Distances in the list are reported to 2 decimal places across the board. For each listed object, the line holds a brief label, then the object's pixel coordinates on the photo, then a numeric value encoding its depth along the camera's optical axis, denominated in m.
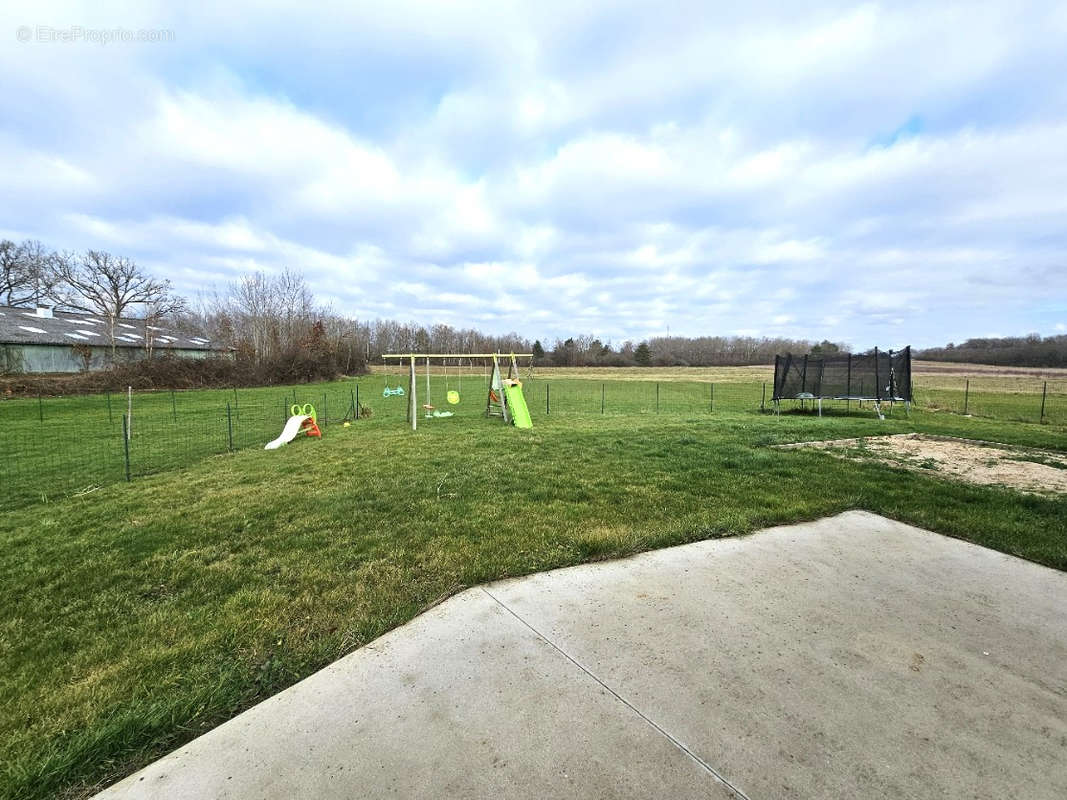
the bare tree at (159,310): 33.67
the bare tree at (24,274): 36.12
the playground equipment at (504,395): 10.80
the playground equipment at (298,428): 9.45
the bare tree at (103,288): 36.47
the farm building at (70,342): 25.44
